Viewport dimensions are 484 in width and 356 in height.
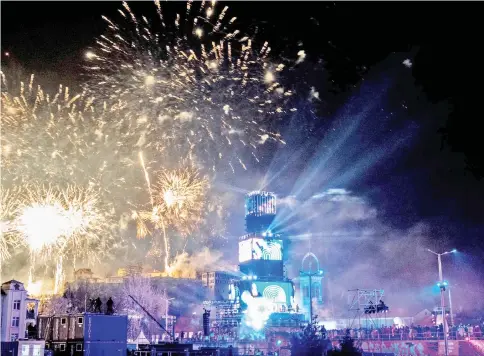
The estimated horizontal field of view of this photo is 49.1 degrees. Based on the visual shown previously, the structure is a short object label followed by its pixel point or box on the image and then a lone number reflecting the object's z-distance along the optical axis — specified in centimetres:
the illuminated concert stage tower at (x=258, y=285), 9500
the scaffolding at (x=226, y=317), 9381
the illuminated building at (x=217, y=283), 13275
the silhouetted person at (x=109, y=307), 4689
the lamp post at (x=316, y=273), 10625
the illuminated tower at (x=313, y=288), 10694
